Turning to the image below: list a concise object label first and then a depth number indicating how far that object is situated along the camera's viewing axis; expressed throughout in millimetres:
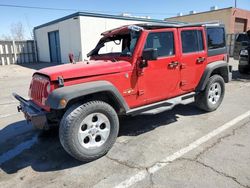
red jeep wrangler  3426
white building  16141
